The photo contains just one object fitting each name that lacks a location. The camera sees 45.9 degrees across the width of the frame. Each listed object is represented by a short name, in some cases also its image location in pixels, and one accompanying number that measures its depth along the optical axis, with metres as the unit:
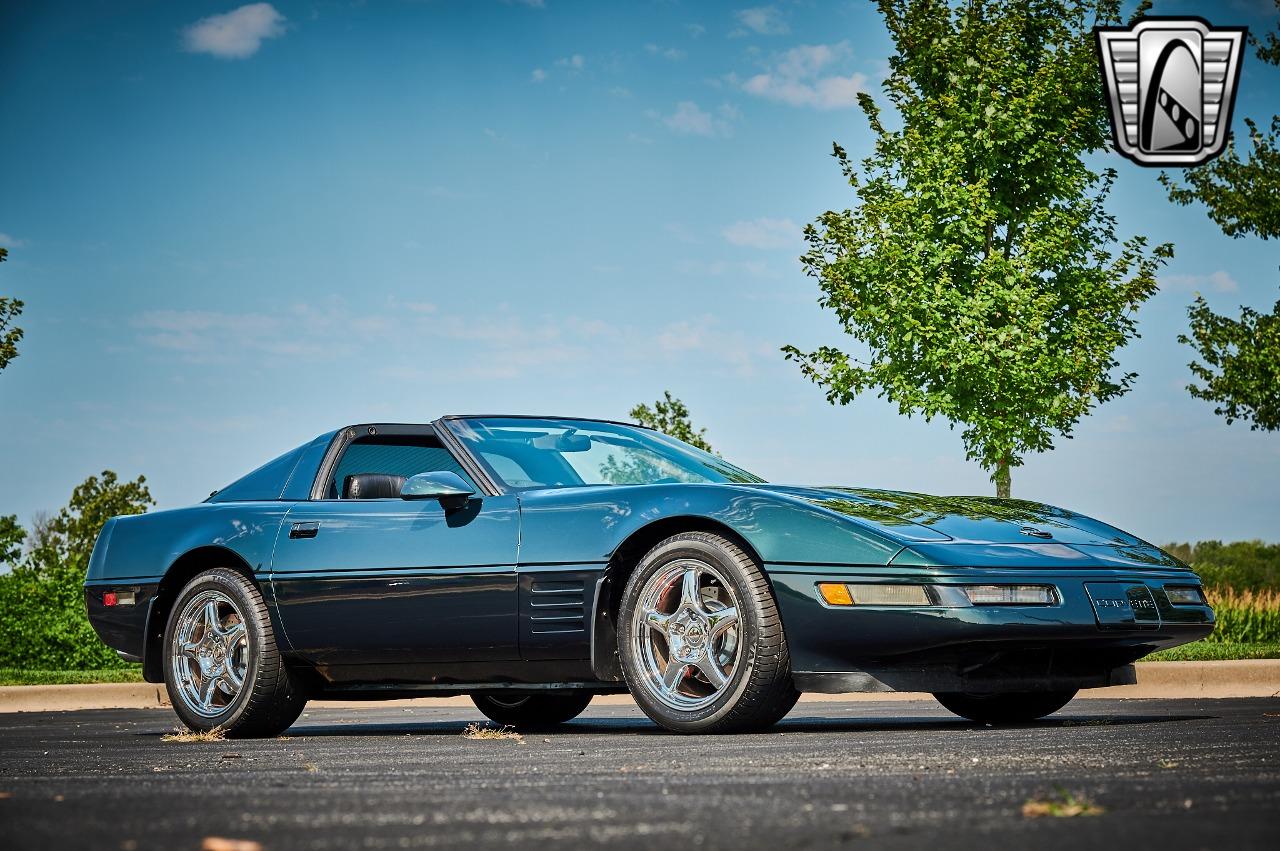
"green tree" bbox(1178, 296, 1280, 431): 18.89
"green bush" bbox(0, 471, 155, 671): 16.80
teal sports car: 5.74
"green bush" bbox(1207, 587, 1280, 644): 15.67
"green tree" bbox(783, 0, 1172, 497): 16.75
